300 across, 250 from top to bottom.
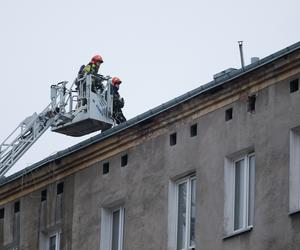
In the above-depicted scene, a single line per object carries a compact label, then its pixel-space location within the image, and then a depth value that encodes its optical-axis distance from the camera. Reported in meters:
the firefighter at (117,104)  42.16
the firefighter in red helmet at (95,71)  41.97
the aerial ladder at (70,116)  41.41
